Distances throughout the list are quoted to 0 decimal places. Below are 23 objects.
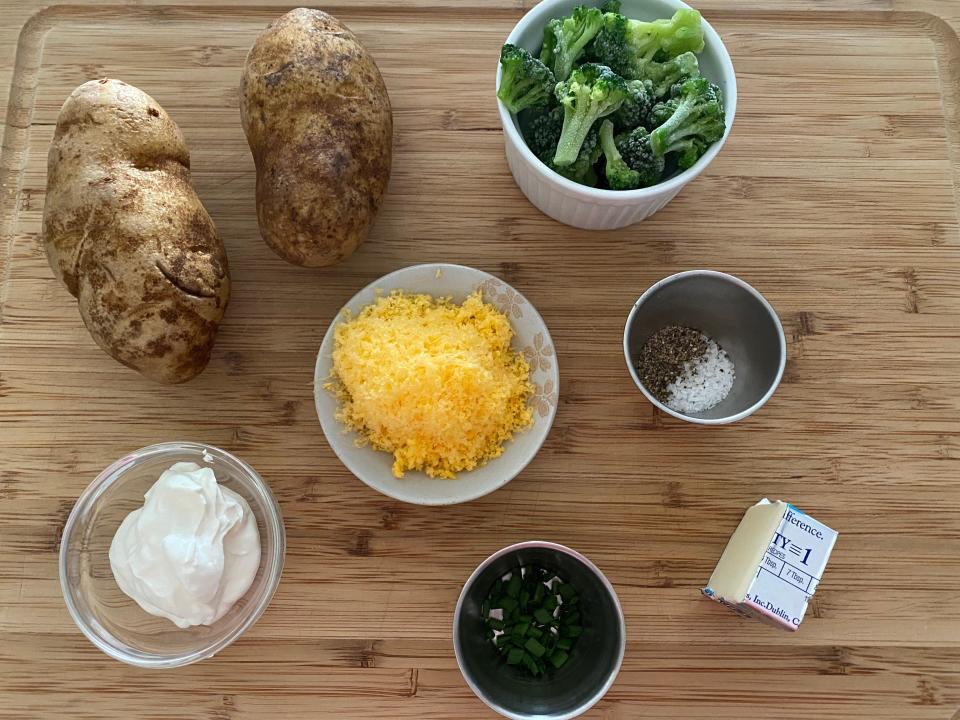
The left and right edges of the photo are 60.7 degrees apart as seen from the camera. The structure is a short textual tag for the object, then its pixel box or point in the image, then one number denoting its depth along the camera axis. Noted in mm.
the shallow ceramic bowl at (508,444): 326
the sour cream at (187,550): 300
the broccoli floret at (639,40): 308
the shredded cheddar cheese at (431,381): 314
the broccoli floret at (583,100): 293
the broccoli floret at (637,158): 308
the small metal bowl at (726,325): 328
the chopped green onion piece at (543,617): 323
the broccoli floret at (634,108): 307
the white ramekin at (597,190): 311
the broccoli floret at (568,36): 306
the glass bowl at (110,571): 322
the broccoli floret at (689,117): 300
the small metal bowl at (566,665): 305
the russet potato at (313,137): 324
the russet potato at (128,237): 314
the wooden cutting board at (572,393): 340
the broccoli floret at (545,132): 316
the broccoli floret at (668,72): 312
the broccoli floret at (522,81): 302
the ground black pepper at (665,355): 343
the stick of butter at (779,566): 308
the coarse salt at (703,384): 340
